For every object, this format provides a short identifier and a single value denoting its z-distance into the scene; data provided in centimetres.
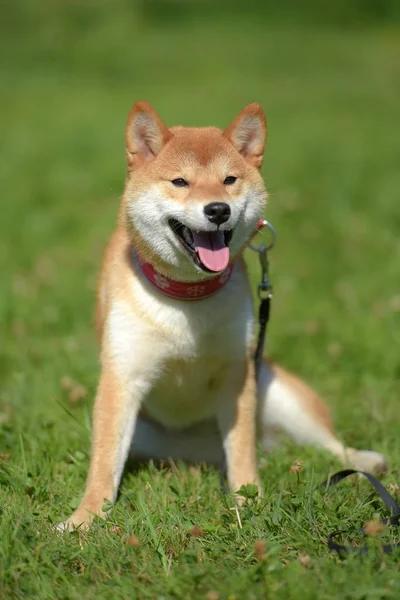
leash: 249
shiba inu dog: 312
